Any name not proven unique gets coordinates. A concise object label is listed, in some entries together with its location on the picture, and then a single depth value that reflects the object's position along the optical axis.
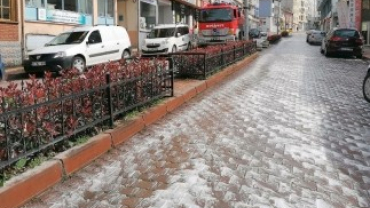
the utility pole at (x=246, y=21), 26.34
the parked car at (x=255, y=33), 42.51
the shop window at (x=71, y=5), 19.18
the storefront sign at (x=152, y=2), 29.01
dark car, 21.19
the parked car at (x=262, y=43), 30.93
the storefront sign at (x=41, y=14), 17.25
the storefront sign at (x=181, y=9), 35.41
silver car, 41.61
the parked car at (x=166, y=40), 21.53
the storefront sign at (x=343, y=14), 39.43
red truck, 24.98
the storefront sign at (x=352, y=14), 36.19
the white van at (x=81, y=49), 13.62
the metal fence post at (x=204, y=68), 10.85
